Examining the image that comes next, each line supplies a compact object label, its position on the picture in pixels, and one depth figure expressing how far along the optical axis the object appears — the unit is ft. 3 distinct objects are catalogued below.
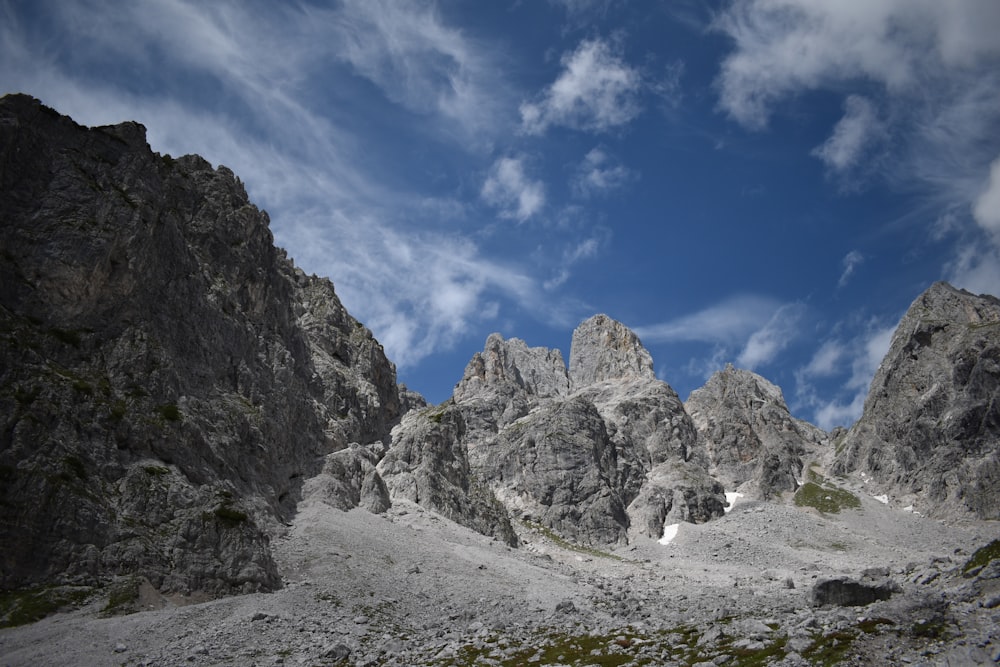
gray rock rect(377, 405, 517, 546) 418.10
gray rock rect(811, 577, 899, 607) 137.49
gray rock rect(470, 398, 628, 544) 551.18
